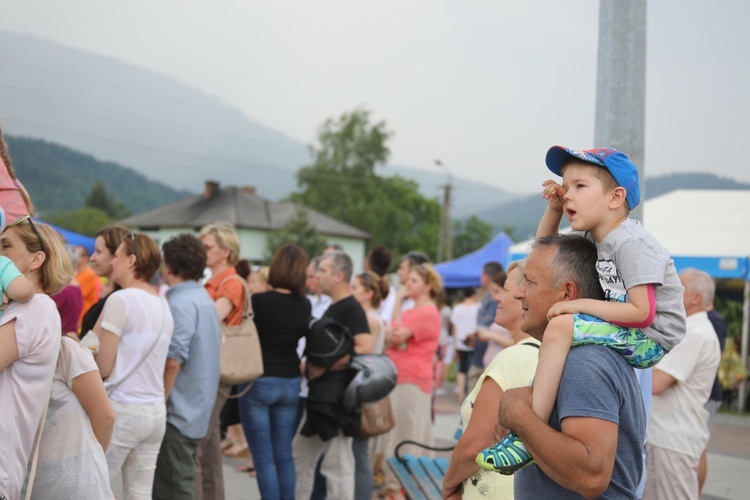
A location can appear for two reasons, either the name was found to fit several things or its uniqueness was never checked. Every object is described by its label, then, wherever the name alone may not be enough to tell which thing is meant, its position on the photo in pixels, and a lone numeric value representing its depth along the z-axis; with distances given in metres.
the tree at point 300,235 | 56.03
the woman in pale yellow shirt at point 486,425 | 2.96
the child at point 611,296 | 2.10
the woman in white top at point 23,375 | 3.03
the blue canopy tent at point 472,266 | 20.89
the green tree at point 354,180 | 63.59
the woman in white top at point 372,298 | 7.03
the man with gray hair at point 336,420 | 5.91
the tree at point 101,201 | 105.81
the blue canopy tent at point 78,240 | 15.03
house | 57.88
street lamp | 46.61
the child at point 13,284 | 3.00
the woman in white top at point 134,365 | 4.29
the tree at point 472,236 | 111.75
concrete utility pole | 4.09
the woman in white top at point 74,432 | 3.23
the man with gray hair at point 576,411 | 2.05
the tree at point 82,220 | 79.44
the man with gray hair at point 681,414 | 5.04
